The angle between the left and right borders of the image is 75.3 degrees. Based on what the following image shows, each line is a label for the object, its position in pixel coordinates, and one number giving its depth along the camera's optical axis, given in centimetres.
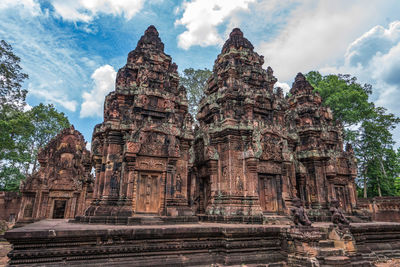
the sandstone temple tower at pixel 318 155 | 1462
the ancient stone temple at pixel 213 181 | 649
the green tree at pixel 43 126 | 2798
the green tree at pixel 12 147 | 2022
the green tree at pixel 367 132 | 2448
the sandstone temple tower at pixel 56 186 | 1705
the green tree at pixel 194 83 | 2650
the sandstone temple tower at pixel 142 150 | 900
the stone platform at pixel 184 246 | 561
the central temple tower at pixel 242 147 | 1067
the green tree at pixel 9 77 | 1812
